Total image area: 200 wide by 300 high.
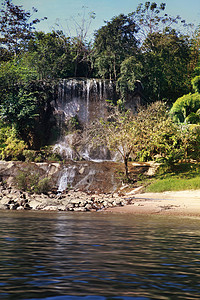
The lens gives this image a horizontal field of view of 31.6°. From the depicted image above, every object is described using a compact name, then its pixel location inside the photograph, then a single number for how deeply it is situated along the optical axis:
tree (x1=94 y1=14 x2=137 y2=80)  31.28
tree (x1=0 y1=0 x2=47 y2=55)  36.88
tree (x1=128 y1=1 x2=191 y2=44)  38.12
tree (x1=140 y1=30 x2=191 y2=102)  32.88
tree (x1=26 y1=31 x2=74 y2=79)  30.48
